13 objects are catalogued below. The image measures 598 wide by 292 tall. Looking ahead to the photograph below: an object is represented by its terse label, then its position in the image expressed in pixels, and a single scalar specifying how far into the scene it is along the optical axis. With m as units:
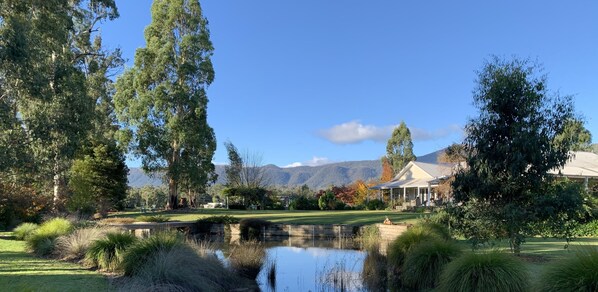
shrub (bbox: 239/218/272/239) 22.64
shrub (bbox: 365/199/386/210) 35.06
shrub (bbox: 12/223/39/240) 15.12
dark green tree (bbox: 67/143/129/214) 26.42
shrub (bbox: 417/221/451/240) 10.88
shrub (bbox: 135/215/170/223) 23.38
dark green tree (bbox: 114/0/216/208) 31.77
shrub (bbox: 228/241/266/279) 10.65
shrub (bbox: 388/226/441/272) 9.93
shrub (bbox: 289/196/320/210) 38.56
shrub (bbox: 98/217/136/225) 21.18
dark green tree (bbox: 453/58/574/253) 9.57
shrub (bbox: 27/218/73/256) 11.38
